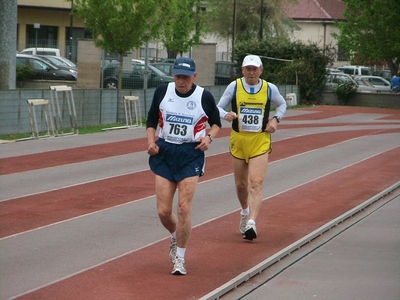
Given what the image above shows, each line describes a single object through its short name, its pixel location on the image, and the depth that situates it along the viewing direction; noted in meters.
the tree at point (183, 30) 48.19
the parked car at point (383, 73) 65.25
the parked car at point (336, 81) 45.10
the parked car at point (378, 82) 54.38
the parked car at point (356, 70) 64.62
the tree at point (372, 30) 46.31
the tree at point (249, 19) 64.81
